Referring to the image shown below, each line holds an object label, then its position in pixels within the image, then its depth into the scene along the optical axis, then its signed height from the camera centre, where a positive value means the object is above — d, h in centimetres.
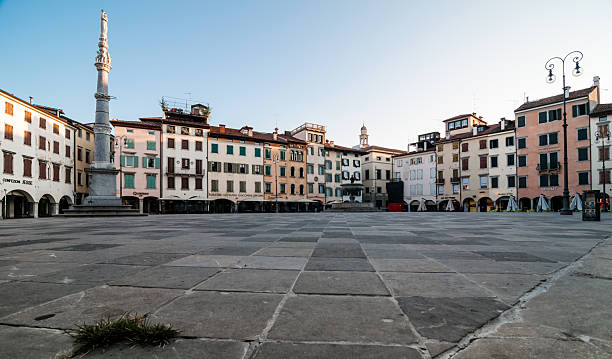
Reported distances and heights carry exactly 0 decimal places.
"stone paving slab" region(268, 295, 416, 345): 171 -78
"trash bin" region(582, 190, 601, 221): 1355 -80
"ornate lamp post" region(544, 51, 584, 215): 1836 +665
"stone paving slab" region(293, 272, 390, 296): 261 -82
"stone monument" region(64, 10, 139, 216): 2342 +243
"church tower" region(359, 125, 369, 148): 7381 +1222
